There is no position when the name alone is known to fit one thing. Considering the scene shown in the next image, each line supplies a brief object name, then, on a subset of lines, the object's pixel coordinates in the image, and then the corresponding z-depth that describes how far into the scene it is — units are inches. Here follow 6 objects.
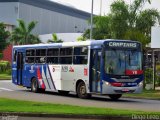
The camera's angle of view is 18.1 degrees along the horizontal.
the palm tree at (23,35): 3353.8
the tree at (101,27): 2529.5
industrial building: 4530.0
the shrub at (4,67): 2765.7
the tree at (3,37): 3505.2
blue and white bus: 997.8
